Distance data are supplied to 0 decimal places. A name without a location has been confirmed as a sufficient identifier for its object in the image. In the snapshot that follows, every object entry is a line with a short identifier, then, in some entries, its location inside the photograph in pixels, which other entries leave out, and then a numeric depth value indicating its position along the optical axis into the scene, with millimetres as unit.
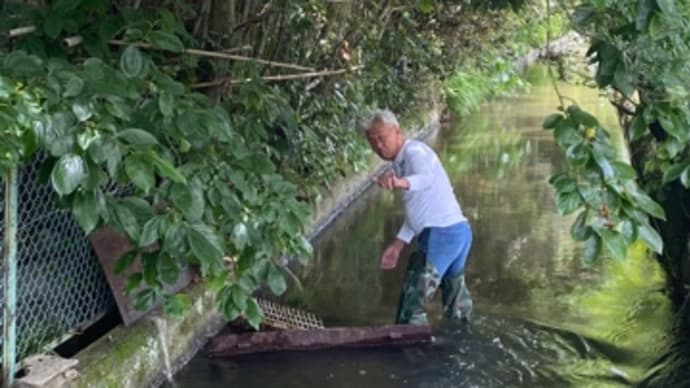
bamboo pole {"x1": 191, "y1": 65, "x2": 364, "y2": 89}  4984
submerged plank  6230
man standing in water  6082
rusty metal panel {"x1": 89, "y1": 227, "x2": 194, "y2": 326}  5613
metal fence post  4512
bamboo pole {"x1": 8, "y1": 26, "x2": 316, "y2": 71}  3865
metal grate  6547
